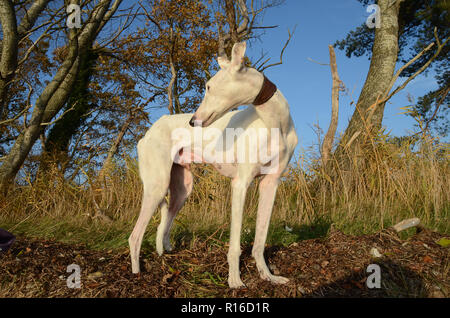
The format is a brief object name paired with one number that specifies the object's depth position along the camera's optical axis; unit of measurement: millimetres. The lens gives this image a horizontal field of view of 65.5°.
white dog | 2232
